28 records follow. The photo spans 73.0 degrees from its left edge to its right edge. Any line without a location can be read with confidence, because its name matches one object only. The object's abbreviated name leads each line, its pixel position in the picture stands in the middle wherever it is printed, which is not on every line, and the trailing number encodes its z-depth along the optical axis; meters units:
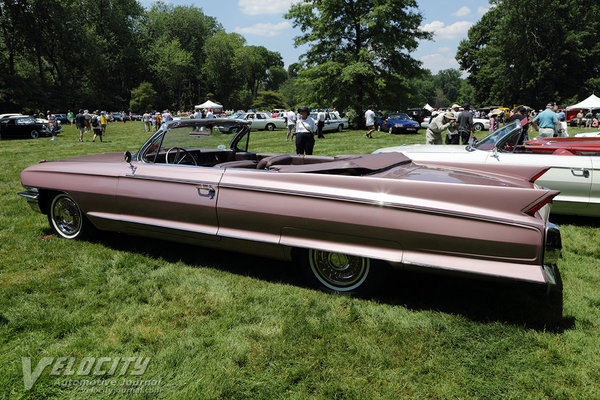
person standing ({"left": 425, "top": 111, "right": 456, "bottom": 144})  9.04
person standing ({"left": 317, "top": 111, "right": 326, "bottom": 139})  20.66
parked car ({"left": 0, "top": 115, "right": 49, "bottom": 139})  22.95
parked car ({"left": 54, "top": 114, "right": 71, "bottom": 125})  45.60
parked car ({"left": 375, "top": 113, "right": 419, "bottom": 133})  24.39
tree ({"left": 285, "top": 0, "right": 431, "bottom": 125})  27.72
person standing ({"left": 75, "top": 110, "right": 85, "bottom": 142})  21.22
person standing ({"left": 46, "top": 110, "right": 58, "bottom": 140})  22.66
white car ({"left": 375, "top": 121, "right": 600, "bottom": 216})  5.22
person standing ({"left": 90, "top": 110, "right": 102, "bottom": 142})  19.74
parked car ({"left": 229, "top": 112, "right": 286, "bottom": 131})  26.77
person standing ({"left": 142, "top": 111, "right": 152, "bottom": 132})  28.67
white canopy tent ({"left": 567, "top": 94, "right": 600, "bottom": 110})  30.36
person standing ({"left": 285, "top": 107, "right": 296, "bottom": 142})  18.64
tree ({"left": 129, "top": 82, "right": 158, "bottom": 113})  60.19
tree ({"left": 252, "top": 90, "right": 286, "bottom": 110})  79.44
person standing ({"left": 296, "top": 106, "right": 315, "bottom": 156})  9.23
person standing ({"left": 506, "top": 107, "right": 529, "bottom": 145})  10.97
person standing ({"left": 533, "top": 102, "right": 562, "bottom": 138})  9.56
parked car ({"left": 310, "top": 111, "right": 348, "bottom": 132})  25.64
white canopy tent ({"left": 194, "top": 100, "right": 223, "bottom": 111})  40.22
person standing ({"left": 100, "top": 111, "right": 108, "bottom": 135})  21.92
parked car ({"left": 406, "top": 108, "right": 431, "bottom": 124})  32.56
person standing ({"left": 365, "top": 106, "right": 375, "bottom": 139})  20.50
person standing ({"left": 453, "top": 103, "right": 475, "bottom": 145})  10.84
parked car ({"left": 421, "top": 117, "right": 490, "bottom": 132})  27.06
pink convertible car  2.77
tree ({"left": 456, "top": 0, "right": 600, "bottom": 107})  43.88
